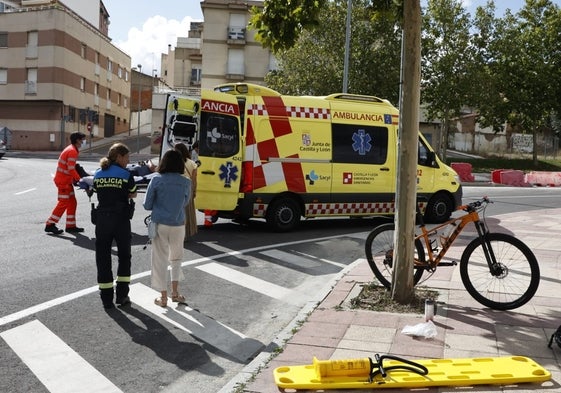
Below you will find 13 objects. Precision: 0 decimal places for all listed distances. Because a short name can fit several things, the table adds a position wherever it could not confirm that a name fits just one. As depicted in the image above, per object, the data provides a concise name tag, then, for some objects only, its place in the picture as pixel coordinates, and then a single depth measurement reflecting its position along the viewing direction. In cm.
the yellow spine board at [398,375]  430
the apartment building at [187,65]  6412
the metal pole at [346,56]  2572
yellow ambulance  1152
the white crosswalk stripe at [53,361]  448
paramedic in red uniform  1114
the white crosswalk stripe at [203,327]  548
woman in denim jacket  668
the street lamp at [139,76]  7331
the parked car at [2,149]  3710
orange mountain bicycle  644
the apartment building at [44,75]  5231
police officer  664
